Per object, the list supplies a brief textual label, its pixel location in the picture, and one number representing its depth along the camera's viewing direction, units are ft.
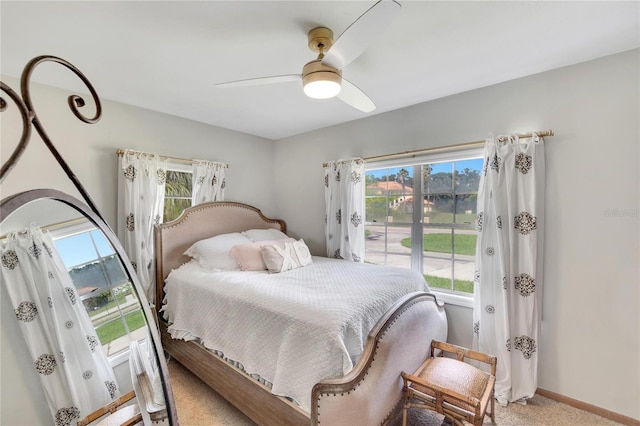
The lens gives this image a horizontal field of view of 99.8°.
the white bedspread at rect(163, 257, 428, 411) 4.64
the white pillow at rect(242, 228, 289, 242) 10.05
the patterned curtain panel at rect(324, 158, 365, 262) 9.68
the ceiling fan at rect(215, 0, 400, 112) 3.51
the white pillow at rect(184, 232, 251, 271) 8.14
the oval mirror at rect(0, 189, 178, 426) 1.87
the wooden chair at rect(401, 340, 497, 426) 4.59
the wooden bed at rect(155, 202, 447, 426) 4.18
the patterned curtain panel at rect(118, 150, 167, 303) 7.95
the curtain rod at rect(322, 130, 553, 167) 6.57
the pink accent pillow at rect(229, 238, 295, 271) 8.04
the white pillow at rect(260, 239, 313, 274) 7.94
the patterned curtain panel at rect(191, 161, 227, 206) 9.73
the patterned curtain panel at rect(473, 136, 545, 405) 6.49
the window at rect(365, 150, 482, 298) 7.99
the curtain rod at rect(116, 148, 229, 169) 7.88
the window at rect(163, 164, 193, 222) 9.48
